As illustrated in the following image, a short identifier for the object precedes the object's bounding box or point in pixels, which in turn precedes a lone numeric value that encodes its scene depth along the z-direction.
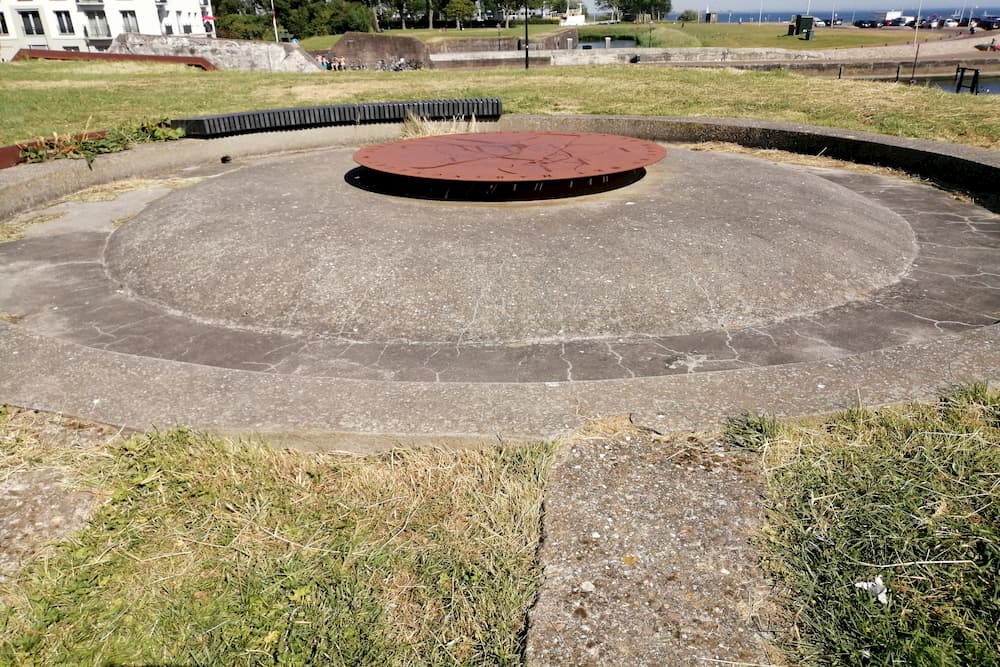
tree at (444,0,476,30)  91.69
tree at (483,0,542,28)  92.78
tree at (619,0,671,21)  118.19
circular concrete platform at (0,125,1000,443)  3.48
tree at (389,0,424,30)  95.19
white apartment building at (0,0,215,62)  56.44
